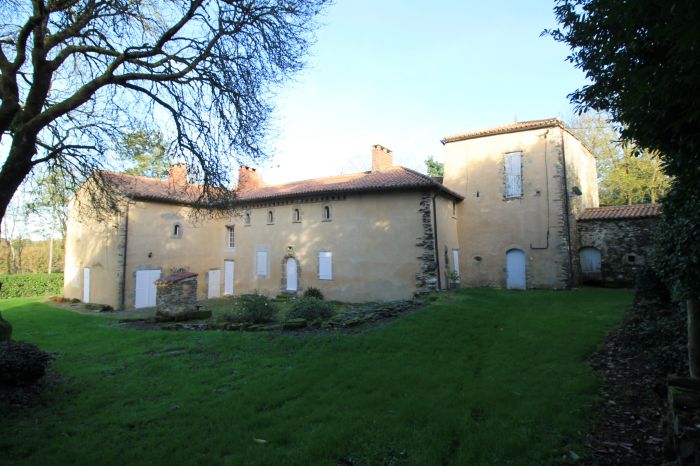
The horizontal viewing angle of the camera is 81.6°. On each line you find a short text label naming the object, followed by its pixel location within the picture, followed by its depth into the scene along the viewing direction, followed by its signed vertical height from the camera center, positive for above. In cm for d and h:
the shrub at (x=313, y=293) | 1930 -122
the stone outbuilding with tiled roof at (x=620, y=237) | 1825 +121
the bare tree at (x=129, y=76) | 586 +332
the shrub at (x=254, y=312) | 1208 -131
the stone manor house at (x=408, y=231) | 1805 +172
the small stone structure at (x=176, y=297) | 1361 -93
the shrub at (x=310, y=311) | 1136 -123
